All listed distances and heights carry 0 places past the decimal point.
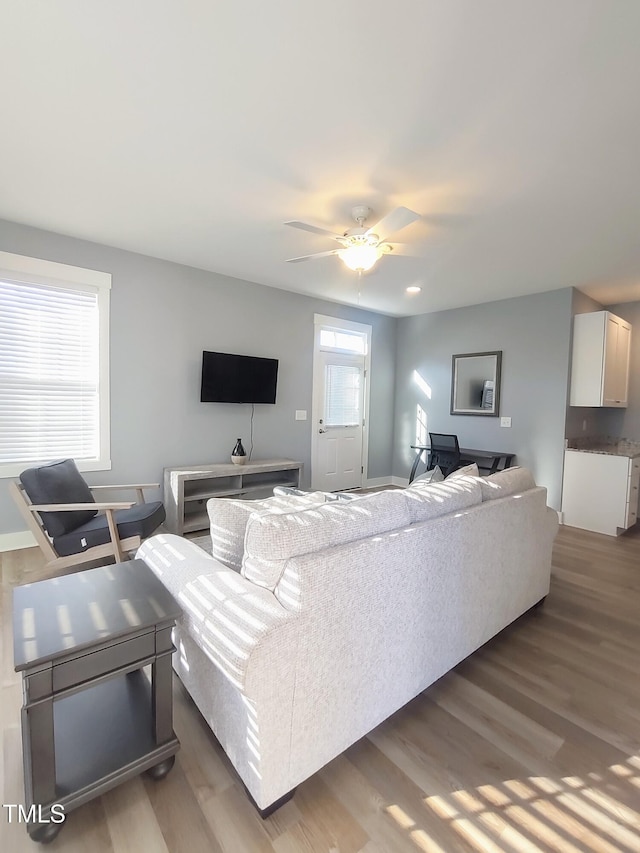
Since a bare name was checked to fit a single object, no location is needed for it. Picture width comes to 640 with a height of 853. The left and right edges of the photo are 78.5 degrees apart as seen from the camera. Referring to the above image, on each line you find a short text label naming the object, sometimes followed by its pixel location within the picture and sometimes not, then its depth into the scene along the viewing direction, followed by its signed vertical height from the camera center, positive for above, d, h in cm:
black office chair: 465 -52
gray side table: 109 -84
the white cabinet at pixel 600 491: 396 -81
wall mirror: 482 +34
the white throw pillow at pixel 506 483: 214 -41
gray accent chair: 260 -86
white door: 510 -19
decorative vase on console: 403 -52
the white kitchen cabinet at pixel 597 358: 410 +59
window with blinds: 309 +21
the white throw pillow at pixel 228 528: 158 -51
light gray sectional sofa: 116 -70
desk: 455 -56
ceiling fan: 223 +106
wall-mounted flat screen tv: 400 +28
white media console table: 354 -83
